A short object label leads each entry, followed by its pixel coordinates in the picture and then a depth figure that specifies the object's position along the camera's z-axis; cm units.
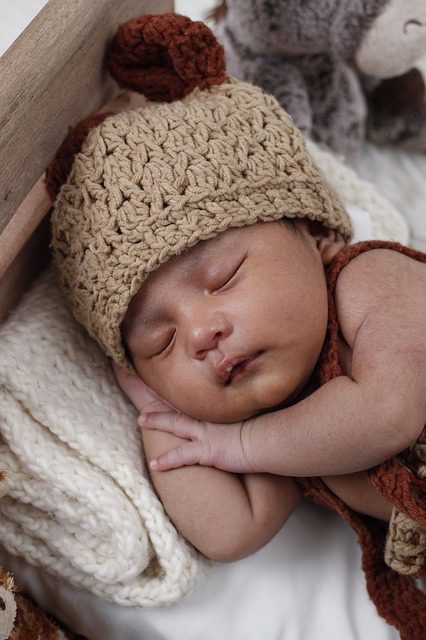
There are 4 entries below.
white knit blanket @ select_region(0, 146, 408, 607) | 63
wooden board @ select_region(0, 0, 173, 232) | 61
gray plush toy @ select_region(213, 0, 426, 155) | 79
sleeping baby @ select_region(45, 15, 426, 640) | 63
